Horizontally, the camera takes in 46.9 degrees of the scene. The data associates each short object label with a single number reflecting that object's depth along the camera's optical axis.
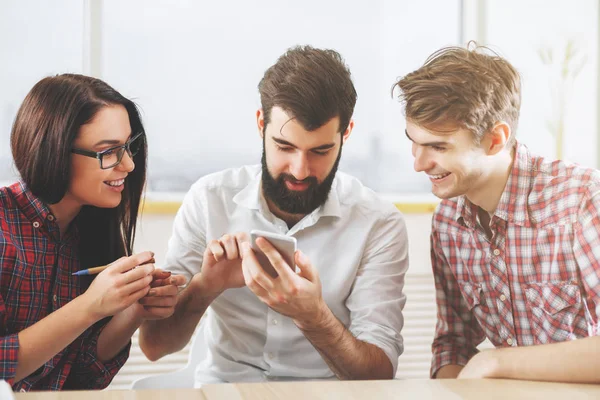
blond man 1.67
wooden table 1.21
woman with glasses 1.50
